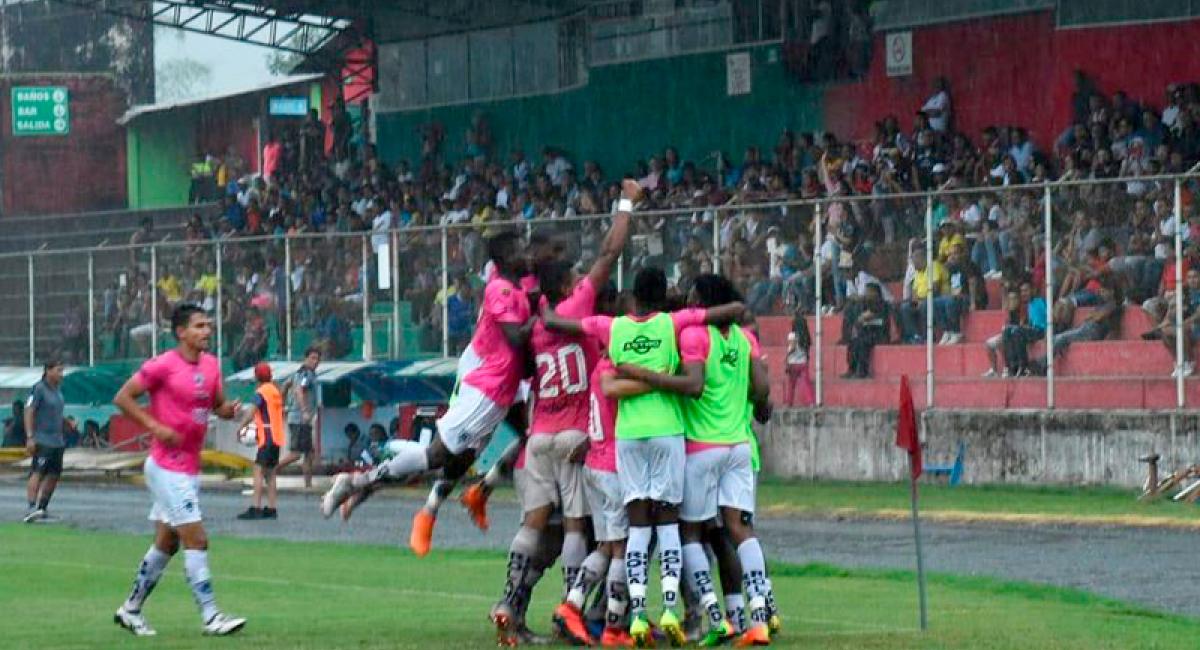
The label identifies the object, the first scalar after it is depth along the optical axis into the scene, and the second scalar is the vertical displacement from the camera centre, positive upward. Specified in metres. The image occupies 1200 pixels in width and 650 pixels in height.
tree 116.81 +11.26
